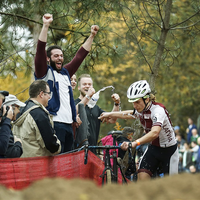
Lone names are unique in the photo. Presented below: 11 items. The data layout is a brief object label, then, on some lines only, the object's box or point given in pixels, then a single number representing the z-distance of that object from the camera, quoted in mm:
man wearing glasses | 9922
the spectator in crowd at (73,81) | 14409
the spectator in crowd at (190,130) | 38531
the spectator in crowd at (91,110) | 13773
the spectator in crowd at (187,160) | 32062
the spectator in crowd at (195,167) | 29328
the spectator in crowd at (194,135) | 35056
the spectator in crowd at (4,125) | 9125
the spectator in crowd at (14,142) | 9484
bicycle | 10161
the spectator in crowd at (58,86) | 10906
